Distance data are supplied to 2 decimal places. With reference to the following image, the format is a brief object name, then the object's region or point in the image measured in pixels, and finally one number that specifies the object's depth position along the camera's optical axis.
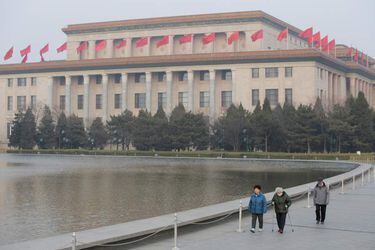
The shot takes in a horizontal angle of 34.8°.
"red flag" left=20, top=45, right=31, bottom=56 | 87.50
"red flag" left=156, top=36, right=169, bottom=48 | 81.31
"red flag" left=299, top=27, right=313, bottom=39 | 75.44
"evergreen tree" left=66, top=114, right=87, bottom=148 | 77.62
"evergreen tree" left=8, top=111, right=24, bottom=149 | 81.31
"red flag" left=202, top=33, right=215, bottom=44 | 77.79
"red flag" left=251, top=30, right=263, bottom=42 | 78.81
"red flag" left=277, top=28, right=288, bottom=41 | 76.88
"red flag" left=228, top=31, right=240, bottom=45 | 77.25
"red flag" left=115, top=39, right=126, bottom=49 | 88.62
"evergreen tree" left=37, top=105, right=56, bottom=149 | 79.38
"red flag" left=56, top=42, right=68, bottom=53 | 86.46
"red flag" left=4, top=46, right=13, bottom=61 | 87.50
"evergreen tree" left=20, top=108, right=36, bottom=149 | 80.62
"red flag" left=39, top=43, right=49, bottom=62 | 85.75
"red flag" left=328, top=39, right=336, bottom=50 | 80.88
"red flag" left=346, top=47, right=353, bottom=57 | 101.06
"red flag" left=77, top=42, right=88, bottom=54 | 92.22
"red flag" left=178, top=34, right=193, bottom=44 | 80.30
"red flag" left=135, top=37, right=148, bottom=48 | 83.00
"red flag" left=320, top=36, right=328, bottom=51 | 80.69
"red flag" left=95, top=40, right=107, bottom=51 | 88.31
